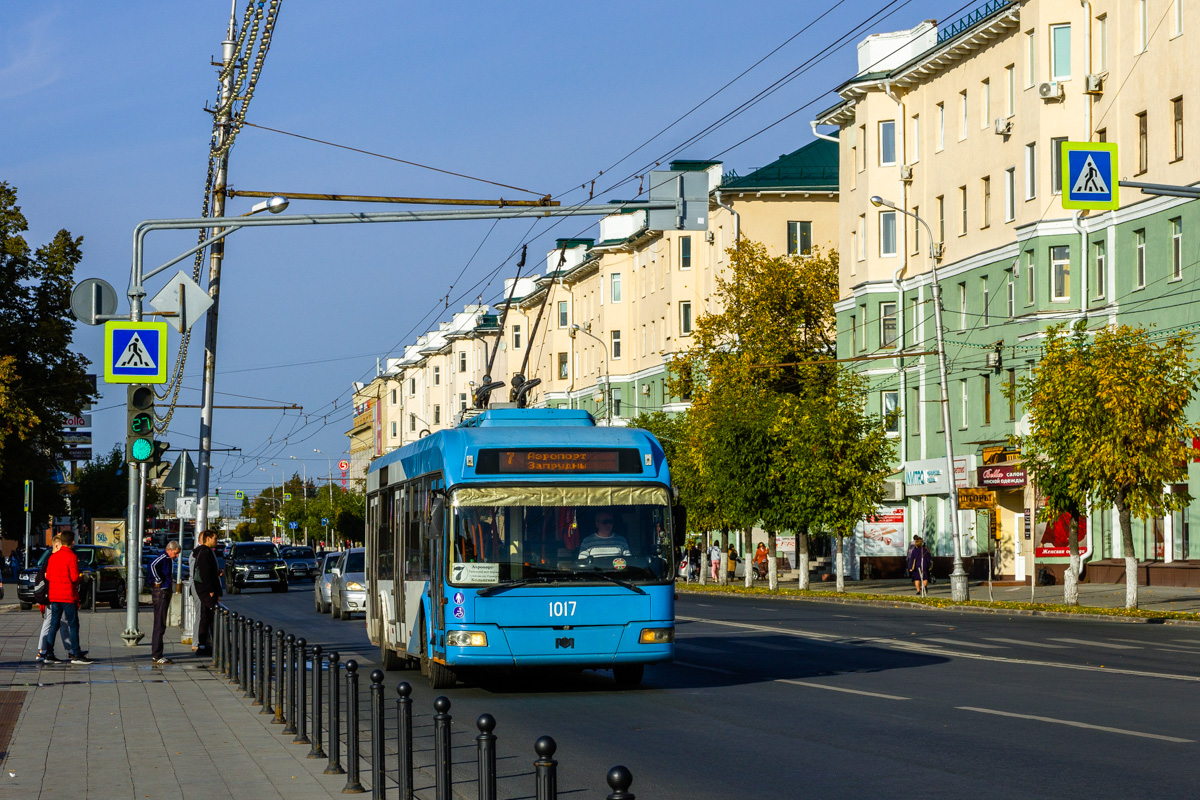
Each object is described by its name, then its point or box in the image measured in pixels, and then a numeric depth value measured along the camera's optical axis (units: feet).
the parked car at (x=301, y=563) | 236.43
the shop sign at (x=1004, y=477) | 158.61
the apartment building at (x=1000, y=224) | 137.28
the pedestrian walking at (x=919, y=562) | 149.66
